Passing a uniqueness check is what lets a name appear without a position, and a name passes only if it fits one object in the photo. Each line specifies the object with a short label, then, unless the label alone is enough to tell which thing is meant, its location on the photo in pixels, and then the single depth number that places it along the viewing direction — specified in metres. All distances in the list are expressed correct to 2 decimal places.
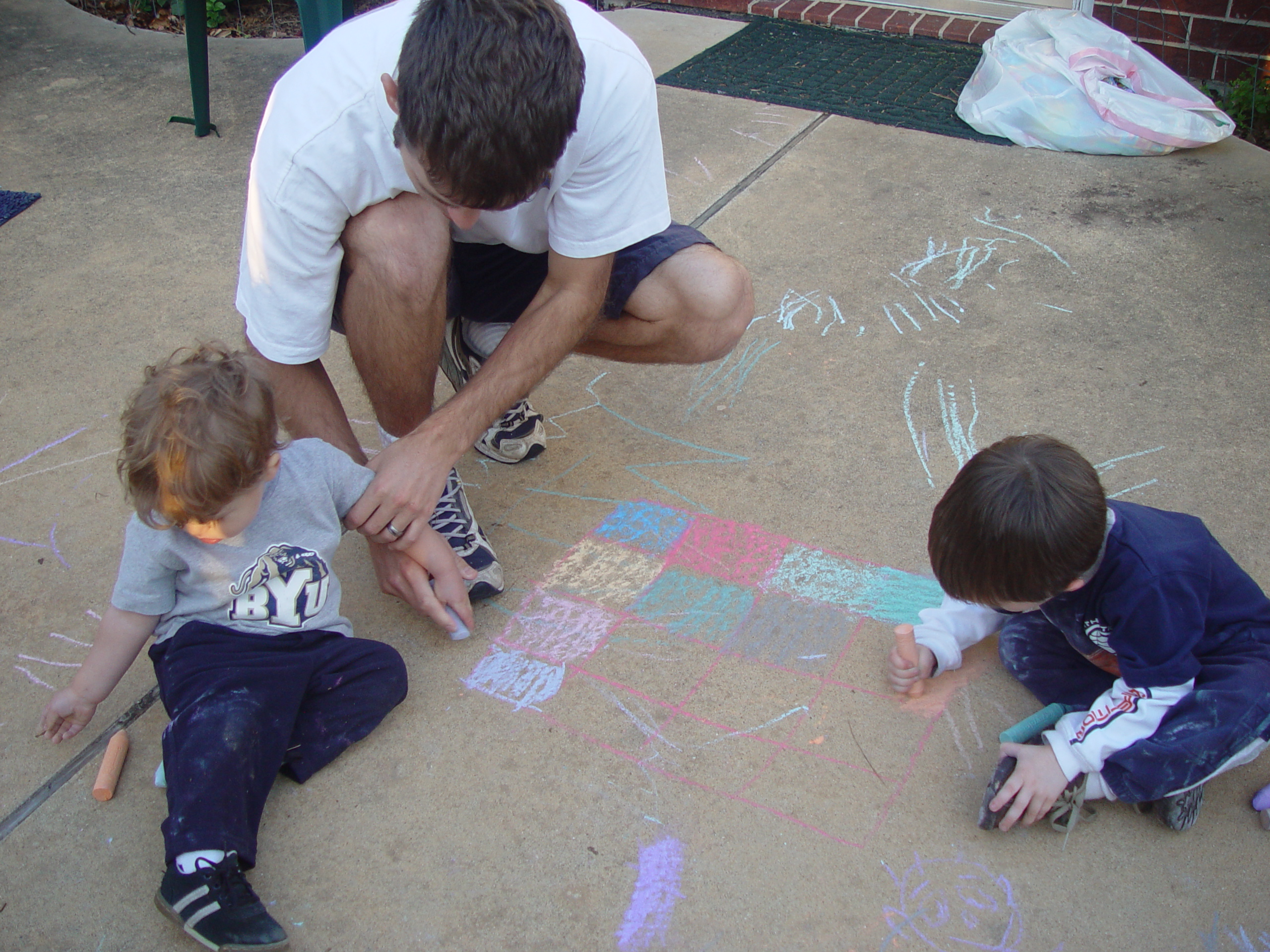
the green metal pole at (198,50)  3.04
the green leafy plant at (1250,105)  3.30
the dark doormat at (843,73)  3.40
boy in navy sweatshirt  1.23
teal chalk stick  1.41
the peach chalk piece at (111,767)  1.36
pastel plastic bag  3.04
